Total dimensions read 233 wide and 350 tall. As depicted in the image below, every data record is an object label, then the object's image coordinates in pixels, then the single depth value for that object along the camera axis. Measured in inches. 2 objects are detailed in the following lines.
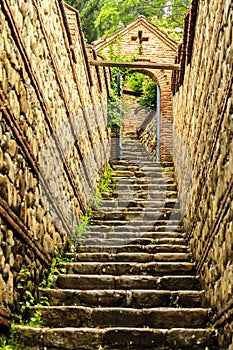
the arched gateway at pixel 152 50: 518.9
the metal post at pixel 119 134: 496.4
